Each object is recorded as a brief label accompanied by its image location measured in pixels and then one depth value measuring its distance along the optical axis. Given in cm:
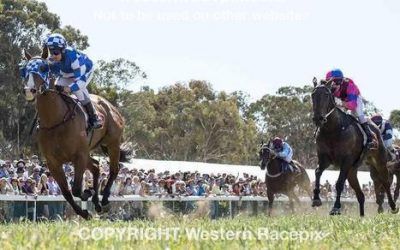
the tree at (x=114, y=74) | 5625
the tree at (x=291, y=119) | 7488
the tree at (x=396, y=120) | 9144
